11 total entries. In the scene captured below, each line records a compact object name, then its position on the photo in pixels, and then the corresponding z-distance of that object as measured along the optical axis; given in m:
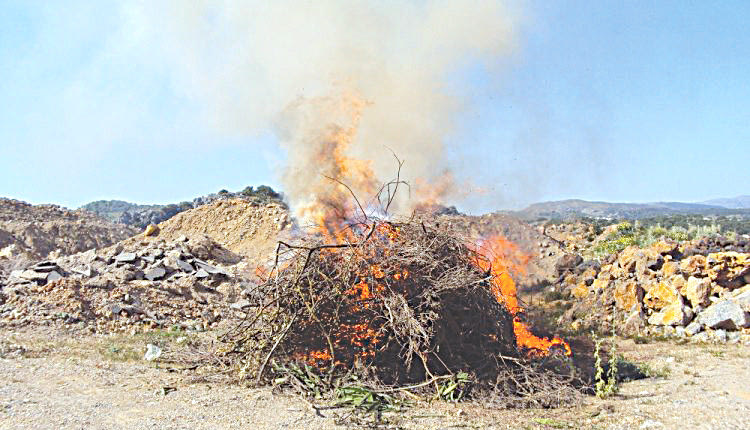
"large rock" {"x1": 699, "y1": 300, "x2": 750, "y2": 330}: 11.62
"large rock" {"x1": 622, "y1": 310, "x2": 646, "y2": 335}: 12.80
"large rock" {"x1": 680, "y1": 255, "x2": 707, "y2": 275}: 13.80
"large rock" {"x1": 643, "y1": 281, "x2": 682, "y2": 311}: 13.12
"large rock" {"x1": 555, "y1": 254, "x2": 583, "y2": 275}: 17.89
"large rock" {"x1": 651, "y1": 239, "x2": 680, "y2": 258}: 15.43
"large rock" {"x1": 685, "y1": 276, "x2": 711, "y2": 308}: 12.78
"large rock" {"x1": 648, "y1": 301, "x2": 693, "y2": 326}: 12.45
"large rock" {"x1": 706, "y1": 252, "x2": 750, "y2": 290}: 13.14
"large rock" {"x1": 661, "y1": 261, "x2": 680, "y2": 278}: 14.16
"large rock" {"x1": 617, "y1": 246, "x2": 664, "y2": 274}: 14.88
